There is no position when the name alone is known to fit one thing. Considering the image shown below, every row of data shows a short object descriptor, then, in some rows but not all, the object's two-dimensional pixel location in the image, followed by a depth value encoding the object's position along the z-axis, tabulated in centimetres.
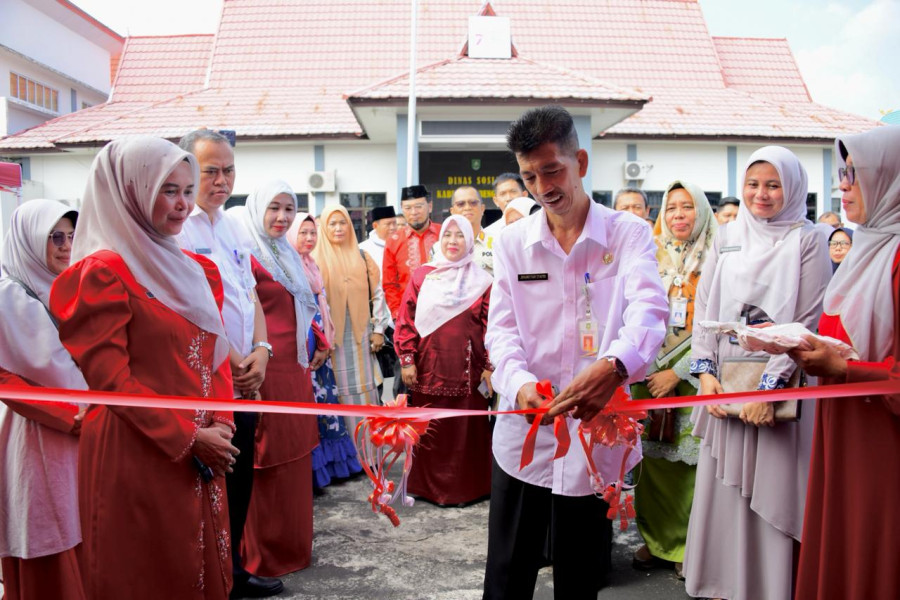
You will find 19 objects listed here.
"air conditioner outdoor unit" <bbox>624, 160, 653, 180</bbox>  1531
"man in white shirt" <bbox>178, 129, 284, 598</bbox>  328
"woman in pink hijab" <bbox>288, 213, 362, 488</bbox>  495
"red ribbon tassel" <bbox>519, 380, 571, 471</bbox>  217
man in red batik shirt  657
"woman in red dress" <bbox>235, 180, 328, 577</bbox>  383
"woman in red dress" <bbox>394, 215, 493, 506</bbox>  501
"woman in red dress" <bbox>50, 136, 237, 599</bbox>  209
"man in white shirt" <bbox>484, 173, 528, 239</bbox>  636
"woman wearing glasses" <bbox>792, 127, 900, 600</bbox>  215
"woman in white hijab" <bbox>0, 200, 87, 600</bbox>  266
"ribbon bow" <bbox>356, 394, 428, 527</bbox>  243
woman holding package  288
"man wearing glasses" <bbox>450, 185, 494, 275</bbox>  577
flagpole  1206
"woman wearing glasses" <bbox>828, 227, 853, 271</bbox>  624
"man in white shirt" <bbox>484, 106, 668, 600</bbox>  230
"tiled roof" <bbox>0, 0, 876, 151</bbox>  1558
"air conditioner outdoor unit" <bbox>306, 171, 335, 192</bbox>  1532
